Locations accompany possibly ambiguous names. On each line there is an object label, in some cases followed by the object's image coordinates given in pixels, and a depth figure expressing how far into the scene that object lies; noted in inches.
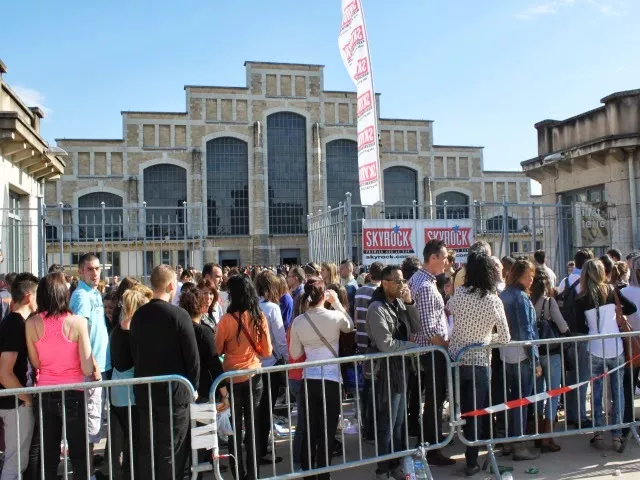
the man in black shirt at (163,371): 170.7
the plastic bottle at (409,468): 187.5
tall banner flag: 356.8
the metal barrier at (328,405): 186.7
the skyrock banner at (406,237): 408.5
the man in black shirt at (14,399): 177.3
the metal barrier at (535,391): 204.1
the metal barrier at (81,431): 170.6
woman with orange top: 195.2
